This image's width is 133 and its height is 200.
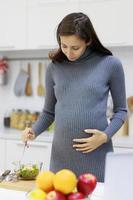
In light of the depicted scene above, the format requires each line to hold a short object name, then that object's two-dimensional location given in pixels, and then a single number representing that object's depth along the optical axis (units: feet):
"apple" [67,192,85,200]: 6.11
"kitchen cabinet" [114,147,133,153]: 12.17
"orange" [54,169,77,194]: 6.09
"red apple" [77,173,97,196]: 6.27
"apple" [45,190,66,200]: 6.04
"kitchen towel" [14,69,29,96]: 15.60
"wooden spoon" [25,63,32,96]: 15.56
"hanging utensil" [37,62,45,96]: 15.37
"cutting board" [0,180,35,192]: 7.32
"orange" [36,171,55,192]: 6.26
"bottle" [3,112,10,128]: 15.62
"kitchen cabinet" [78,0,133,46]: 12.73
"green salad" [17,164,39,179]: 7.80
